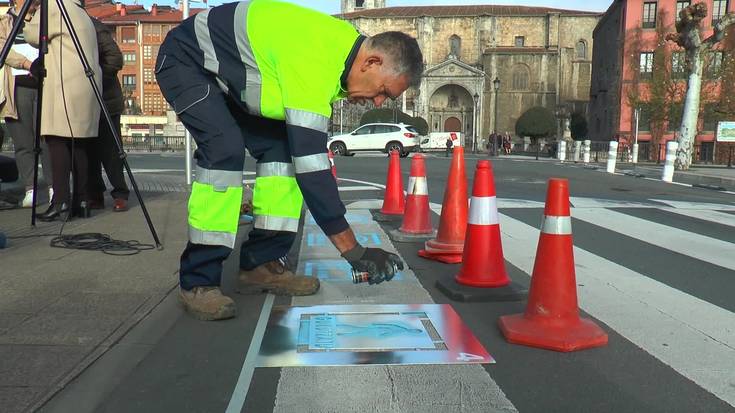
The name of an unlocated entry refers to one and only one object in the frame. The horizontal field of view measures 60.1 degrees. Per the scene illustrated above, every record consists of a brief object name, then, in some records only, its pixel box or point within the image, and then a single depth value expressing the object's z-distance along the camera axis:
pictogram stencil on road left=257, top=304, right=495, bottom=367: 2.81
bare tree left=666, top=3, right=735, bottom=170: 19.83
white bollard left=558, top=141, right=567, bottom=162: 27.88
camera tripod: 4.77
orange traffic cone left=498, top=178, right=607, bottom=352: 3.01
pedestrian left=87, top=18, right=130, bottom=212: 6.57
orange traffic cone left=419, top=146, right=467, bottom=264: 4.97
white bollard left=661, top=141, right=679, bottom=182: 15.38
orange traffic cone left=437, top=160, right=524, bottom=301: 4.00
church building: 76.69
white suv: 29.72
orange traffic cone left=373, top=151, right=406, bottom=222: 7.27
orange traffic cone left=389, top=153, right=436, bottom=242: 5.92
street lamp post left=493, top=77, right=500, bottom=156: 37.38
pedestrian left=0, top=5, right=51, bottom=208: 6.34
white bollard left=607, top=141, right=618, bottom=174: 18.28
